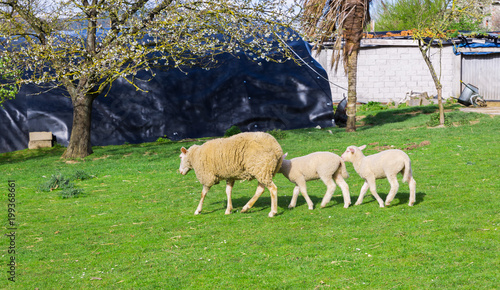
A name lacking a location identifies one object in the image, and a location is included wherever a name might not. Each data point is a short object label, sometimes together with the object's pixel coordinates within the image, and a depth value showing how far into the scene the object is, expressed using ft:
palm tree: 63.21
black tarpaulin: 65.31
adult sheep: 28.73
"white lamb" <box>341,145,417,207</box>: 27.76
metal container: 85.46
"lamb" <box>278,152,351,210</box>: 29.27
